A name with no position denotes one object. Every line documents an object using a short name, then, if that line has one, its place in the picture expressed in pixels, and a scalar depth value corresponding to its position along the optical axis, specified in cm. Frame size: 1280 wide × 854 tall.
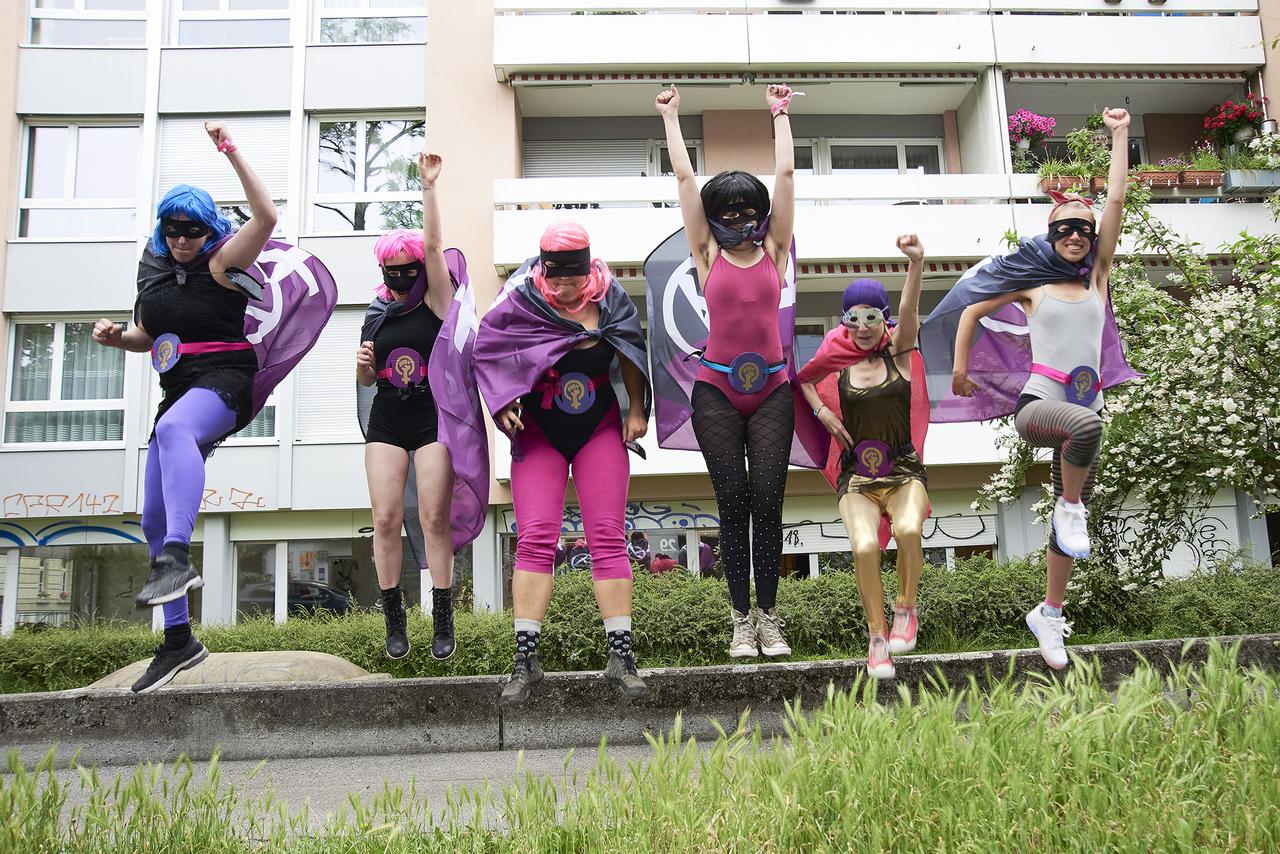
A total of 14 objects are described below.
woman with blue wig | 507
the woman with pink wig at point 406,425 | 565
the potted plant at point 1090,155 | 1234
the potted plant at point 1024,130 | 1786
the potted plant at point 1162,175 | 1675
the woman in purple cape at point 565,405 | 489
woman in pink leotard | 536
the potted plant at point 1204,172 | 1697
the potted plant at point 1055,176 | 1578
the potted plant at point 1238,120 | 1792
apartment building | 1658
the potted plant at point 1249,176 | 1702
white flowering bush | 802
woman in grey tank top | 527
